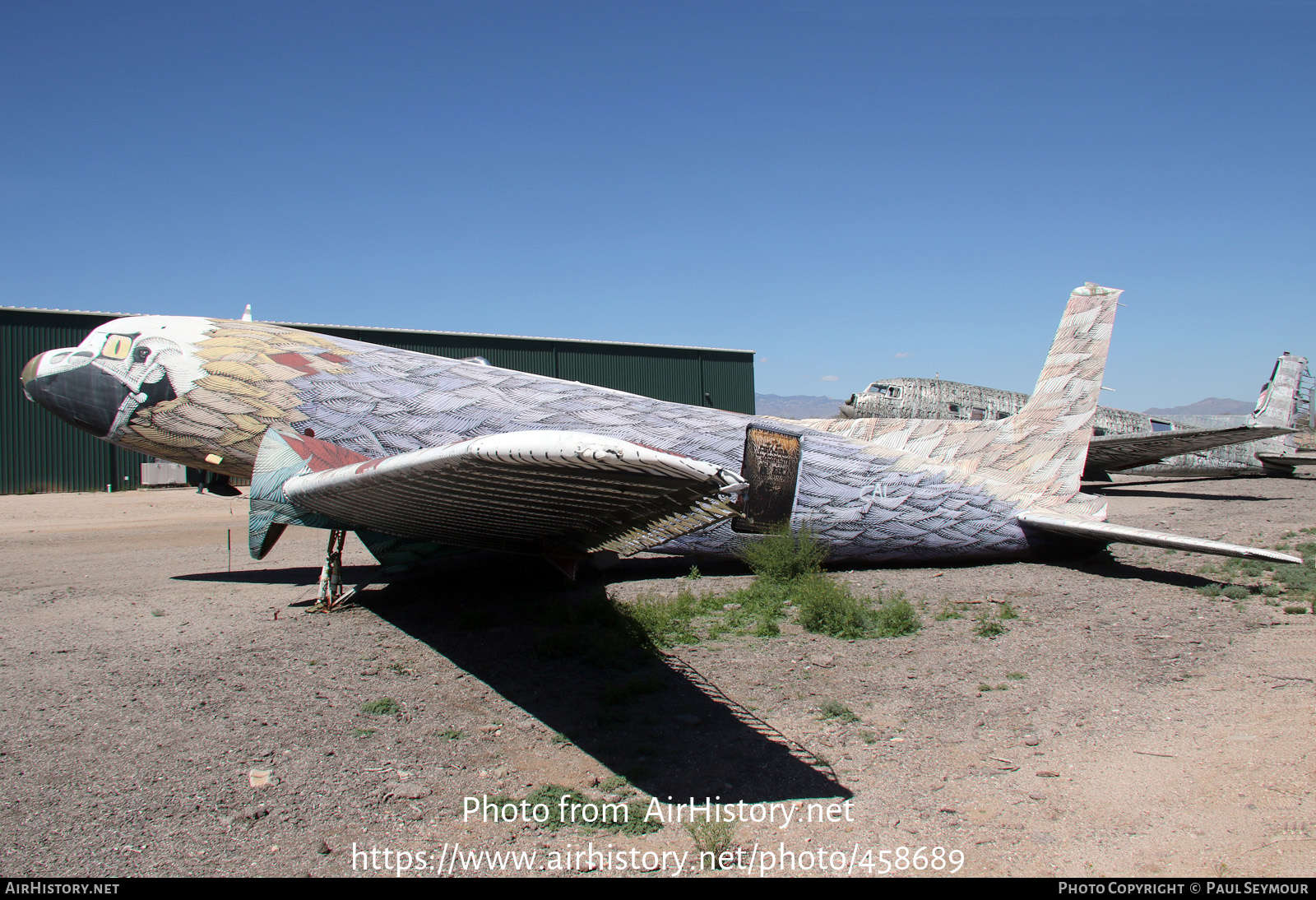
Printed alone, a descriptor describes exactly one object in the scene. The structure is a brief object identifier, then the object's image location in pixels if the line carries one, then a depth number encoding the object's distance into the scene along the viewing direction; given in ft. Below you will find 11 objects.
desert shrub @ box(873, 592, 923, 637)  22.18
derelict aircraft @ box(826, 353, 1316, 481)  68.08
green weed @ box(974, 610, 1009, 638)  21.71
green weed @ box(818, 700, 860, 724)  15.51
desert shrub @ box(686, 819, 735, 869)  10.07
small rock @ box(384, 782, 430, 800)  12.01
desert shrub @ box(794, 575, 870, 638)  22.25
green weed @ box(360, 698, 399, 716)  15.61
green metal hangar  78.23
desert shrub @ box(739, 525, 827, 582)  28.48
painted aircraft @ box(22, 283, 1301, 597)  27.63
